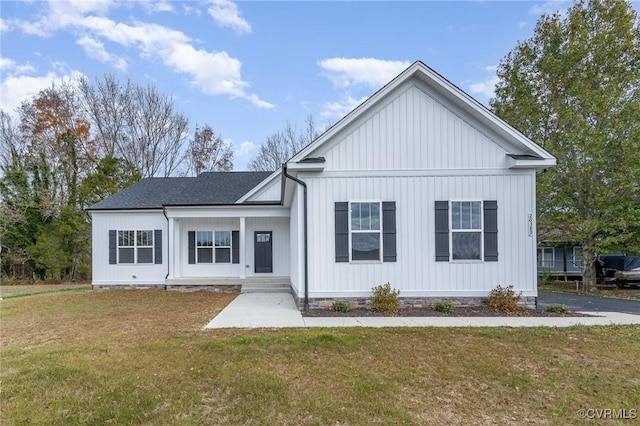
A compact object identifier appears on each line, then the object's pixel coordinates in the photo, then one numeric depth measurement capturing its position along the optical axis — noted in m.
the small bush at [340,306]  8.59
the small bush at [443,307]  8.48
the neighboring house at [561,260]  19.86
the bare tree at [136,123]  24.48
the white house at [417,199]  8.89
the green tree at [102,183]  20.34
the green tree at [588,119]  13.14
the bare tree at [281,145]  28.36
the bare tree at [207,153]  27.70
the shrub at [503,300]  8.50
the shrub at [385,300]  8.45
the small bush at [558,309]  8.51
